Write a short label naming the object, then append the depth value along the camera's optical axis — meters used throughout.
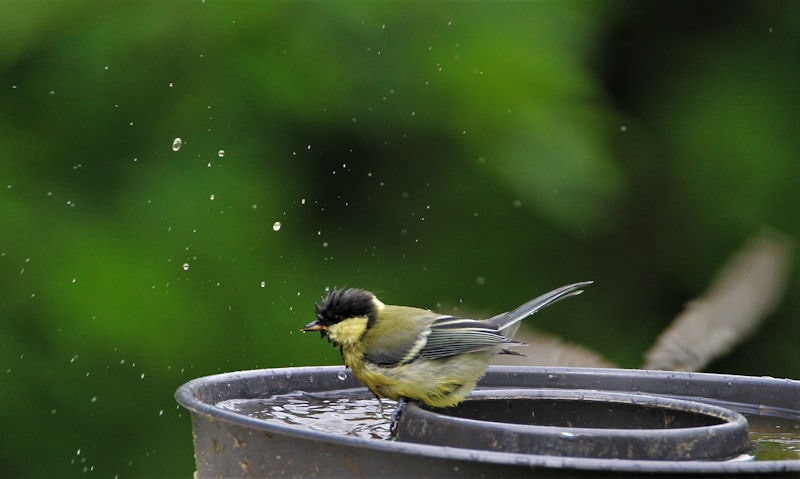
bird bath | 4.26
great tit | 6.80
